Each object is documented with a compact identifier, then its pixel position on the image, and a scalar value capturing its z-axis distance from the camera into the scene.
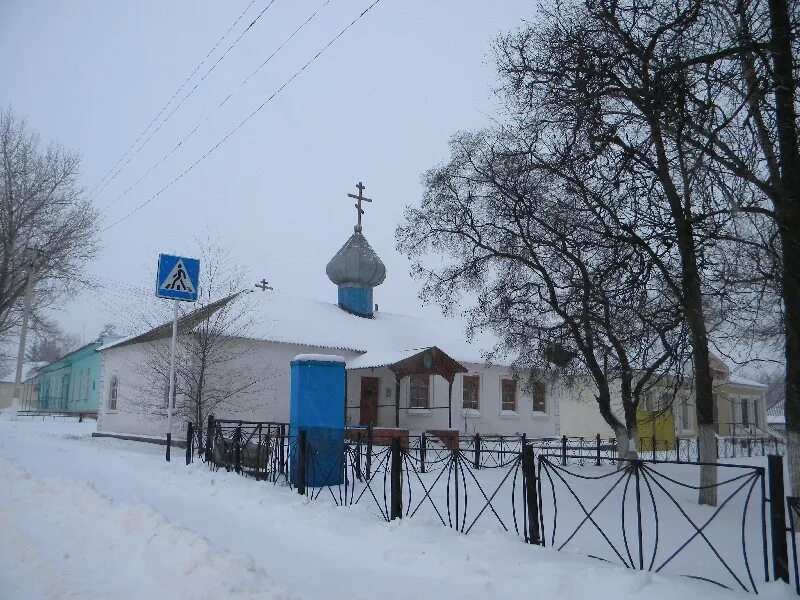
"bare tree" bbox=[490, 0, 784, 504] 8.14
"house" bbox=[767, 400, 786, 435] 65.00
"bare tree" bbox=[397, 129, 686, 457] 12.21
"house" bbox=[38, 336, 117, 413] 37.91
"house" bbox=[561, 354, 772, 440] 30.52
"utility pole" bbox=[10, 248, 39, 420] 25.91
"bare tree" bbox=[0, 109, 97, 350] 26.98
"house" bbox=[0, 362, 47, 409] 56.60
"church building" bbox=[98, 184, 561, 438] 19.20
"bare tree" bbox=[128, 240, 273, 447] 16.50
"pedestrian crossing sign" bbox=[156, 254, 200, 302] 12.19
